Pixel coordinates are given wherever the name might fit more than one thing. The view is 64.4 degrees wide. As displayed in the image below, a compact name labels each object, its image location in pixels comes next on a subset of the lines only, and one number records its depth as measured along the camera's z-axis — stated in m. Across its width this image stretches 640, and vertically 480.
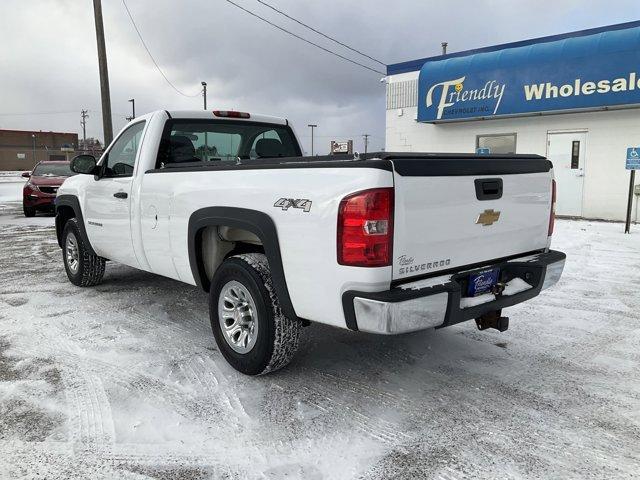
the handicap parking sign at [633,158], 10.77
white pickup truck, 2.67
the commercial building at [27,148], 81.62
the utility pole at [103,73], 14.13
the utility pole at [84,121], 94.62
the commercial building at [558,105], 12.27
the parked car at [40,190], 14.68
